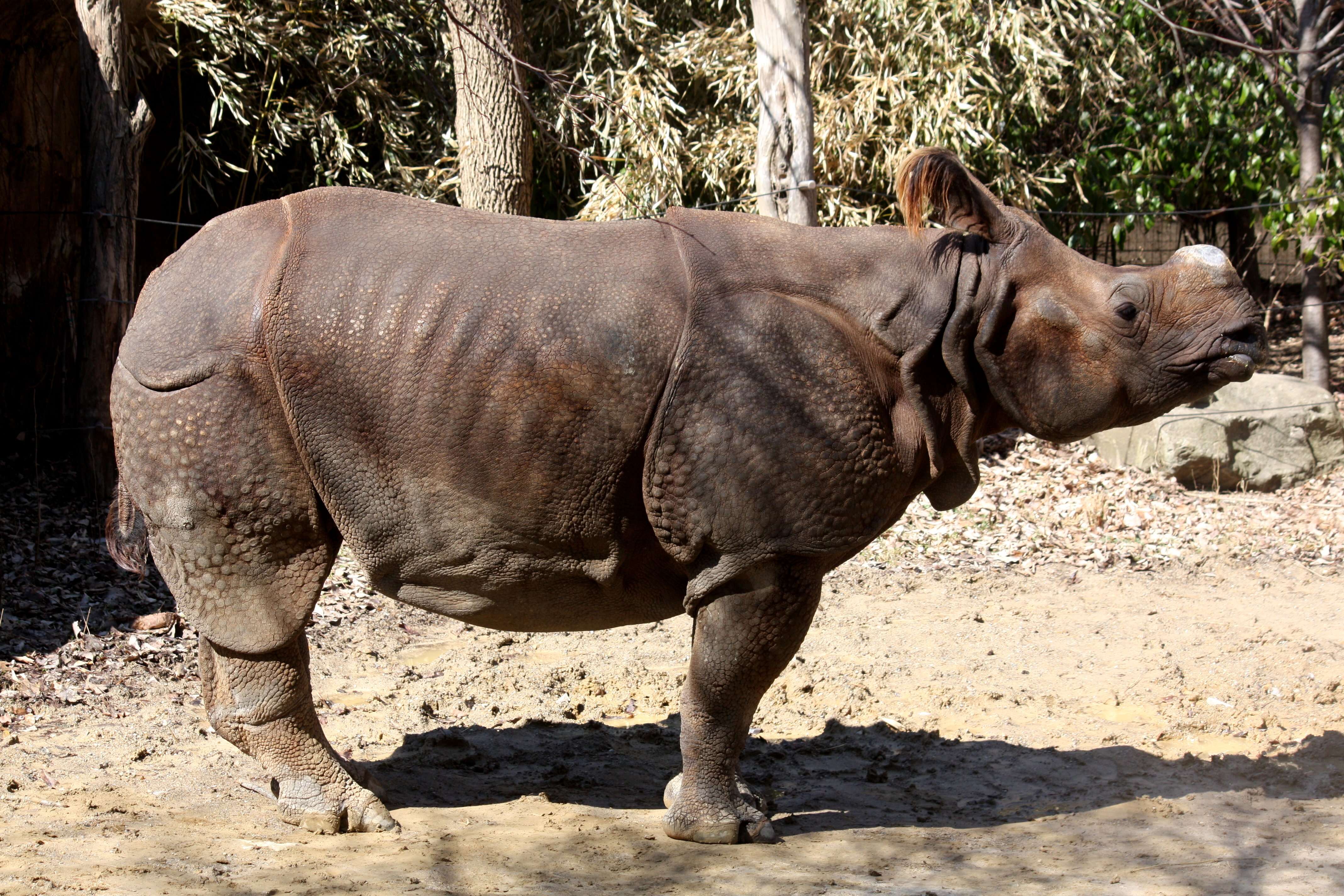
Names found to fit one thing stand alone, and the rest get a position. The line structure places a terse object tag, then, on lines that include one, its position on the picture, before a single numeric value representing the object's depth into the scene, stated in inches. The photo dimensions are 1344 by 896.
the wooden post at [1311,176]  820.6
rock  755.4
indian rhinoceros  290.0
